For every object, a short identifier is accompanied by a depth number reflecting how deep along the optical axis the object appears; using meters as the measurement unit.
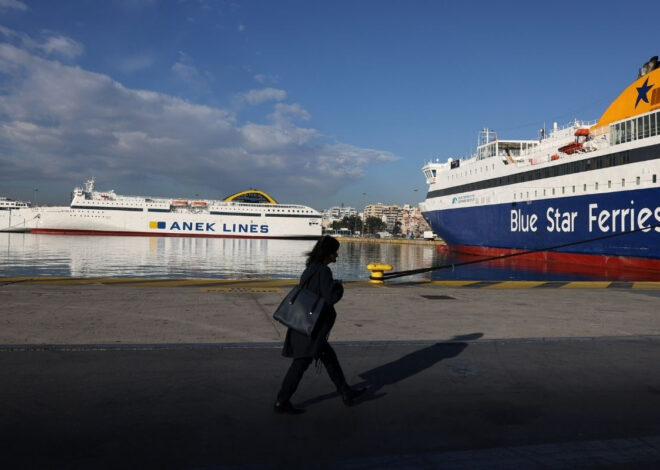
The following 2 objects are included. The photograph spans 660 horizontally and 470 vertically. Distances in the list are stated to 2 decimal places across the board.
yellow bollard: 13.27
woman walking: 3.88
